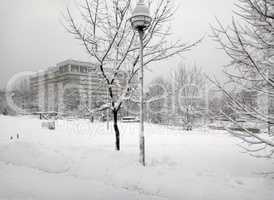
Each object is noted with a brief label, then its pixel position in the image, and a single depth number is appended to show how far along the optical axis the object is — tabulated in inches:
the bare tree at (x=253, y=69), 146.3
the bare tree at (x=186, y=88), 978.9
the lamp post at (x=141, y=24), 228.5
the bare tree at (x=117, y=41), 319.3
